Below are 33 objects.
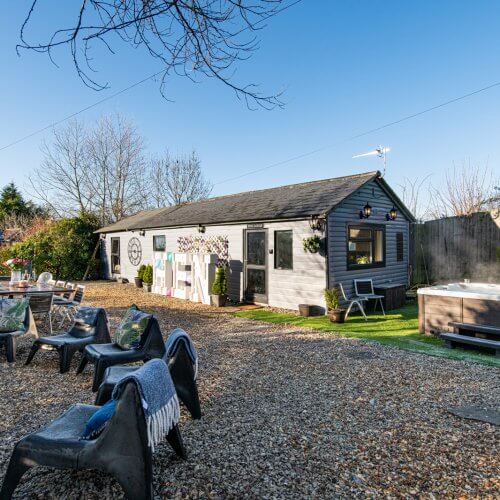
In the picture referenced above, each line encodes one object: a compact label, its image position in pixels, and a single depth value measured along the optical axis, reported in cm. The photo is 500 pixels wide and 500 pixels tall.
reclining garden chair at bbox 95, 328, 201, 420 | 335
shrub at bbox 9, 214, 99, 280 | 1630
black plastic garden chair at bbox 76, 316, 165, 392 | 413
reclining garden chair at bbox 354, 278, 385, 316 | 918
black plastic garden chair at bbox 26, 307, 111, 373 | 482
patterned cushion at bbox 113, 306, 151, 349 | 443
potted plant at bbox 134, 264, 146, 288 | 1426
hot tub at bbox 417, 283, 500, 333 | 593
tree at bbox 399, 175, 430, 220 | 1801
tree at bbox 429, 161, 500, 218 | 1493
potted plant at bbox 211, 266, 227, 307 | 1027
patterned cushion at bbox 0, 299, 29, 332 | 553
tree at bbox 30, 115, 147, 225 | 2389
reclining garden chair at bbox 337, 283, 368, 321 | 884
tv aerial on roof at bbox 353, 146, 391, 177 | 1311
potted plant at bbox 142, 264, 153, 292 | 1381
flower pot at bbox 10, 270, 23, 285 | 826
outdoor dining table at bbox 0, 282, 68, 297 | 674
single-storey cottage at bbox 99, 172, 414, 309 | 895
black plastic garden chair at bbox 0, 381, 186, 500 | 212
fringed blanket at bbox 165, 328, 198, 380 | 334
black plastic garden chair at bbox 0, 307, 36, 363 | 526
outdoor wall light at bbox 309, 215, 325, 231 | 869
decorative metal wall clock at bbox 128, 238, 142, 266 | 1568
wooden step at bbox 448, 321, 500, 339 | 568
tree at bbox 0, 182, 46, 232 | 2720
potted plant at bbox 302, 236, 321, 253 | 866
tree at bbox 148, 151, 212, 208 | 2917
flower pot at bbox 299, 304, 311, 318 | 873
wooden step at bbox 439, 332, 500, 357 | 545
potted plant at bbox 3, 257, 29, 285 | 829
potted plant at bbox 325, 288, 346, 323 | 802
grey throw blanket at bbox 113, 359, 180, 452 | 216
